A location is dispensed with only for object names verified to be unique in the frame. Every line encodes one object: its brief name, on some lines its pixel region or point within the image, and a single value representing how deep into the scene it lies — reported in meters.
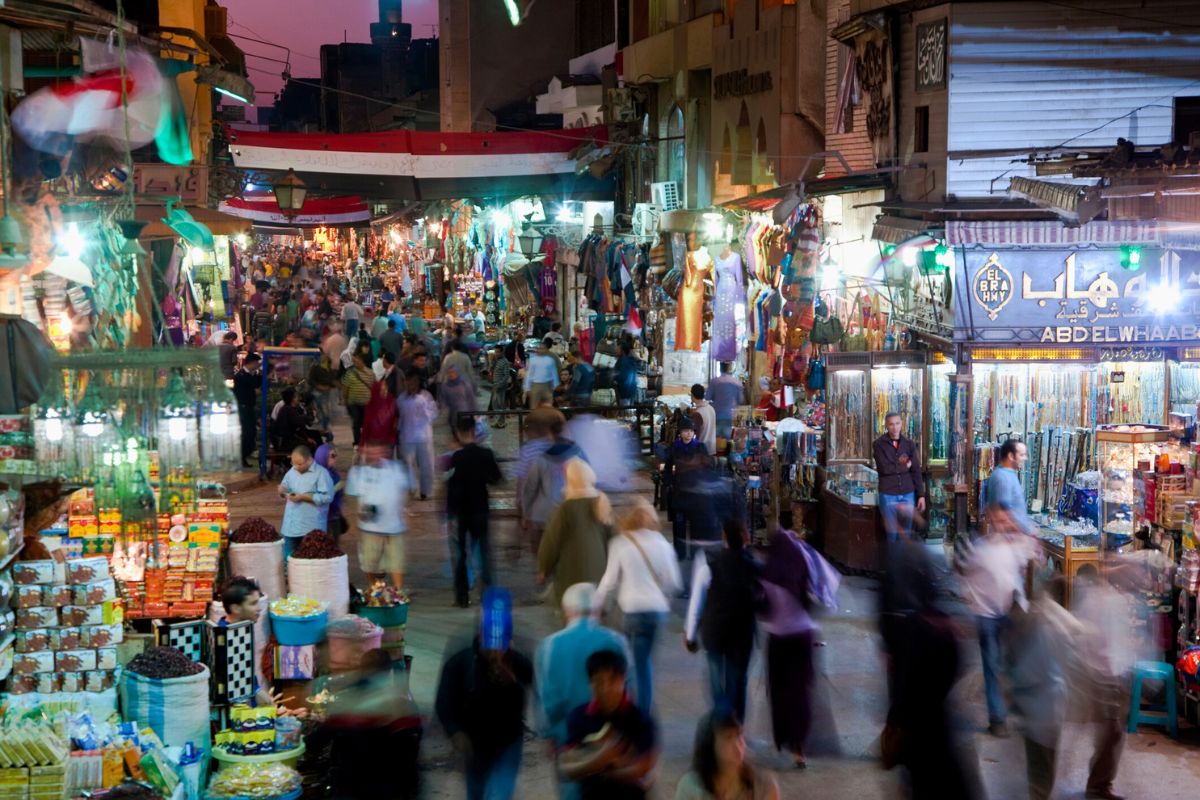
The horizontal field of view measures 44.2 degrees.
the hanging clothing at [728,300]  20.67
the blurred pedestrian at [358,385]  19.08
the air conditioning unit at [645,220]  24.64
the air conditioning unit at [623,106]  27.97
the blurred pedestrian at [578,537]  9.45
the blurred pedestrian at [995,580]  9.08
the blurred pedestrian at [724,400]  17.95
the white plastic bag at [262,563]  10.80
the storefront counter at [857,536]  14.10
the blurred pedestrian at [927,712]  7.01
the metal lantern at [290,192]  22.22
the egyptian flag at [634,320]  24.28
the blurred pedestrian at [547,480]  11.62
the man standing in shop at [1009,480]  11.37
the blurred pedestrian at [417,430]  16.39
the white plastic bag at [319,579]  10.64
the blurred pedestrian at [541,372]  20.84
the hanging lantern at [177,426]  7.71
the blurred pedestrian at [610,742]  6.08
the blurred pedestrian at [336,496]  12.57
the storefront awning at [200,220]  16.86
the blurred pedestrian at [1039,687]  7.62
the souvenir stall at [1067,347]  14.30
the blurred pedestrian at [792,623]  8.83
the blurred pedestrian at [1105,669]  8.09
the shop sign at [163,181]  17.31
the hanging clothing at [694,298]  21.27
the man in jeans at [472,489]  12.35
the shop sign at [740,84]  19.92
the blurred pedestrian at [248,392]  19.42
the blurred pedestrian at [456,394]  18.94
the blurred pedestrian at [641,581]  9.13
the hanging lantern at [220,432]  7.84
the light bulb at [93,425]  7.66
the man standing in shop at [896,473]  13.37
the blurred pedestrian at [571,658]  7.45
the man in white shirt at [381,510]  12.11
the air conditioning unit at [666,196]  23.59
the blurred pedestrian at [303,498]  11.75
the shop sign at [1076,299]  14.38
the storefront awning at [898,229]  14.41
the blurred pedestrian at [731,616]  8.97
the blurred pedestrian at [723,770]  5.76
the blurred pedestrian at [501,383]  23.50
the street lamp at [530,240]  30.19
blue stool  9.68
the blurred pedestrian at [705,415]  16.31
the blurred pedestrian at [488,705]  6.91
